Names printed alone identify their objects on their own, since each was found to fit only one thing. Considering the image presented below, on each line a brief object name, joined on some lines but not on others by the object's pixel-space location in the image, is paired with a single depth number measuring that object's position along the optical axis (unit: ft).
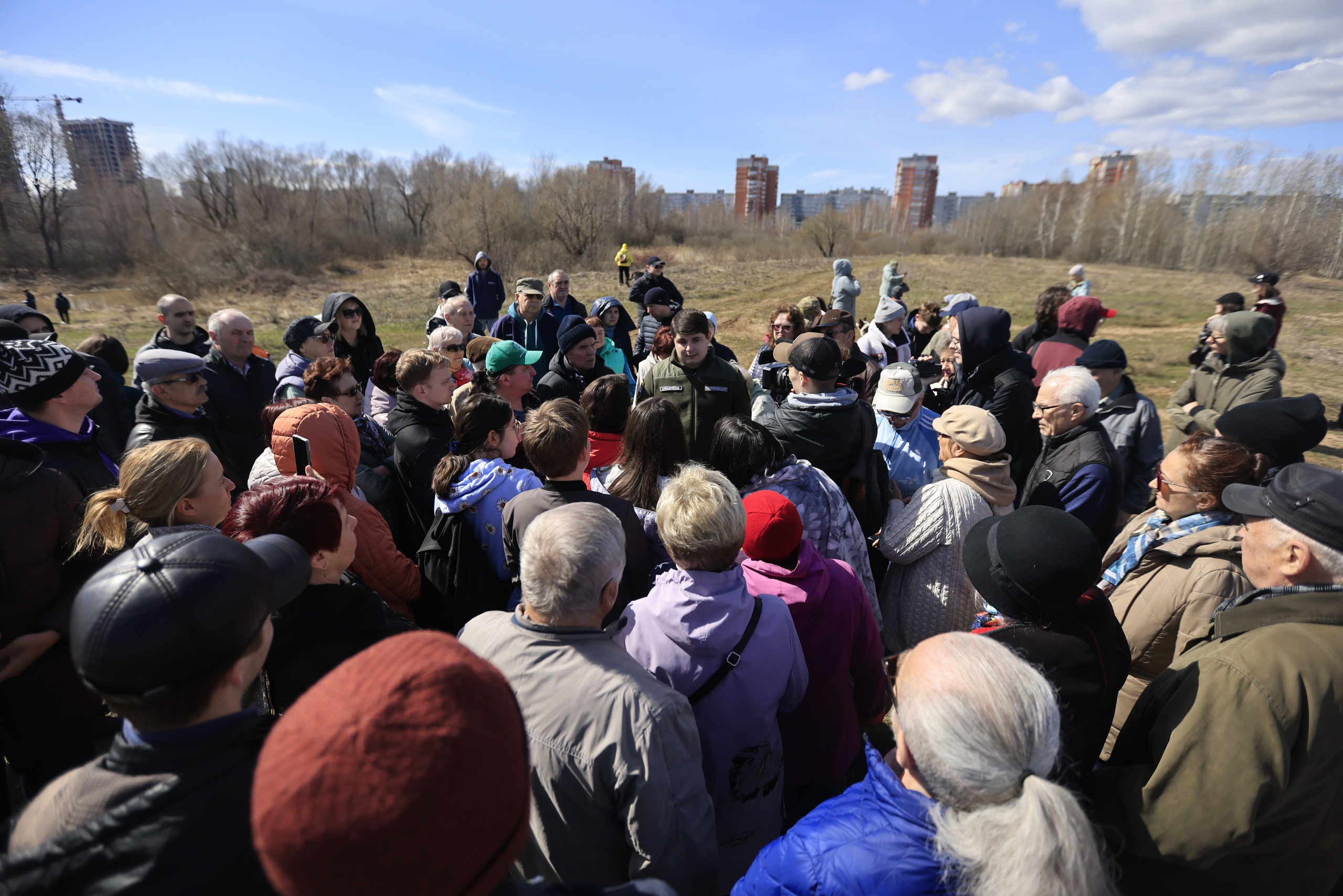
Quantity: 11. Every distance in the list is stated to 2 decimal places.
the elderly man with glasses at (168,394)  10.22
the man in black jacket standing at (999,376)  12.67
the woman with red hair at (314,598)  5.41
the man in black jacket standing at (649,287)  22.93
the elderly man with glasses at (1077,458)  9.83
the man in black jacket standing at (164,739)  2.95
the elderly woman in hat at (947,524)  8.24
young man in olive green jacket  13.25
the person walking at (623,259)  71.82
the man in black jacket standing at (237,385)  13.73
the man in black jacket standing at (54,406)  8.04
